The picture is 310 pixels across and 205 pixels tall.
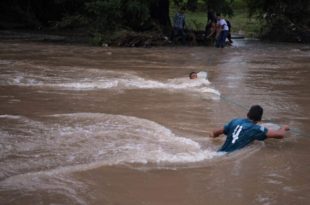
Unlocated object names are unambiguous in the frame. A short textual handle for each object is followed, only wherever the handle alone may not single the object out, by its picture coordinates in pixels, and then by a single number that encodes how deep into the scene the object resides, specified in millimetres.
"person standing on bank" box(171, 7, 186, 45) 24672
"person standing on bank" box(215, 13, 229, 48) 23750
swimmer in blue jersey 7527
